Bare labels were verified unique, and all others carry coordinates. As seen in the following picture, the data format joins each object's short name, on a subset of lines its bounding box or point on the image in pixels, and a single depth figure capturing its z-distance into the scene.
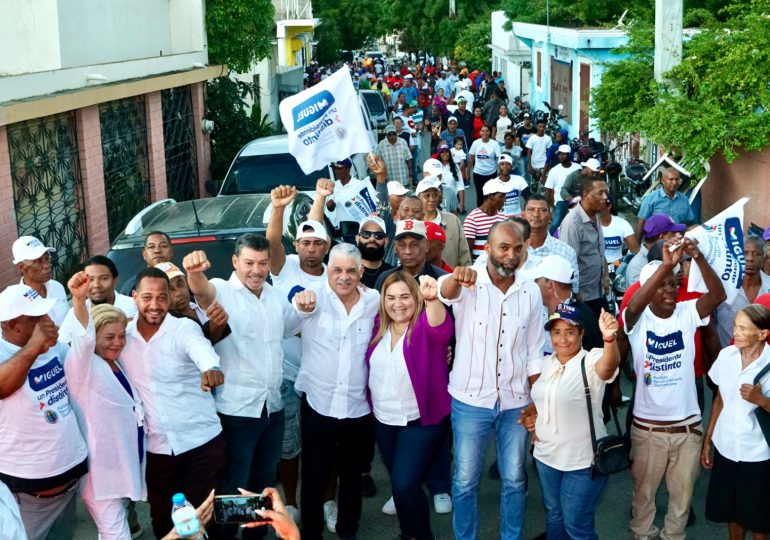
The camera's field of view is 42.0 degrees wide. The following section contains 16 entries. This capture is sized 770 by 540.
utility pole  13.39
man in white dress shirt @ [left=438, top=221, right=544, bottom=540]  5.70
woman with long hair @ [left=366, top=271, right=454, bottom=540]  5.75
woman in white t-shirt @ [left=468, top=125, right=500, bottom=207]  15.71
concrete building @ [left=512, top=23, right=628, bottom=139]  21.14
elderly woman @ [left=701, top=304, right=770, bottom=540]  5.57
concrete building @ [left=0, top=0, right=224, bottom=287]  11.21
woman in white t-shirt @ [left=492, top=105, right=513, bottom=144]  20.95
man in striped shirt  9.13
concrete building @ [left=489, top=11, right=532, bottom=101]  34.25
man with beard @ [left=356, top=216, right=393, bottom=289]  7.03
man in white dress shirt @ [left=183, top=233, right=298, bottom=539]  5.70
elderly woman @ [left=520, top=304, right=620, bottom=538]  5.45
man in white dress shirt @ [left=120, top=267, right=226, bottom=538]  5.40
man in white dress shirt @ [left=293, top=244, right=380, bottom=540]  5.86
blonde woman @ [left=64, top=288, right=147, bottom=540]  5.26
